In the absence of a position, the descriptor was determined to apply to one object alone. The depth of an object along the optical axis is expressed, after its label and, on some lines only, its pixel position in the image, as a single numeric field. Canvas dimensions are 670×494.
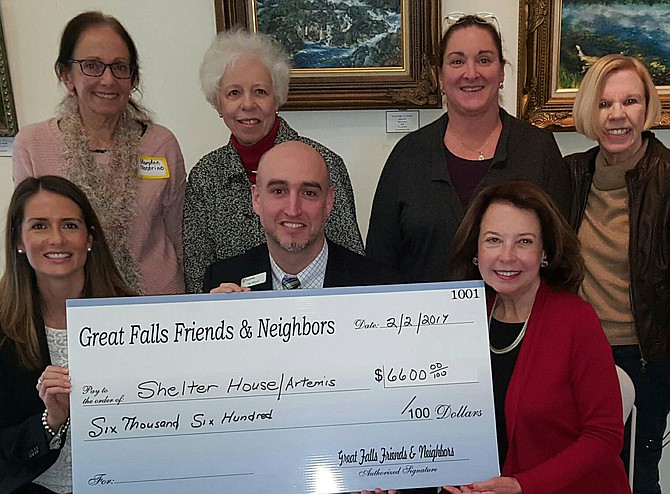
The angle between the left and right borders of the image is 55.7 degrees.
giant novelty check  1.63
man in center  1.91
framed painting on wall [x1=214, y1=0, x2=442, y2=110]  3.11
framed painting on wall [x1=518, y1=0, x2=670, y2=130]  3.10
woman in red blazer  1.69
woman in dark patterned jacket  2.38
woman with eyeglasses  2.31
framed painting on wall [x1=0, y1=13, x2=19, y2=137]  3.20
